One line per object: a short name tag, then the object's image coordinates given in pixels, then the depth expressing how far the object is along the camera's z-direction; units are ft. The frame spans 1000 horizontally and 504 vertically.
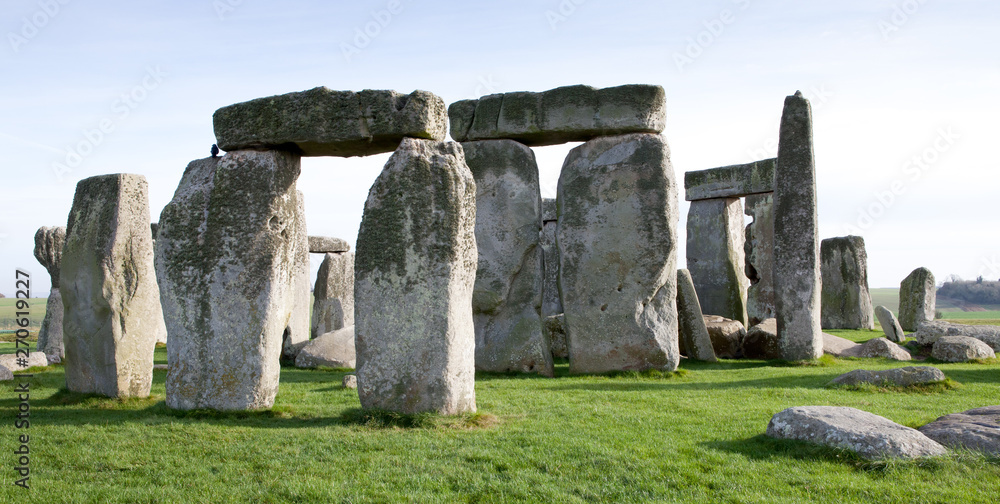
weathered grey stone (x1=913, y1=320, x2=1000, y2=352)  46.55
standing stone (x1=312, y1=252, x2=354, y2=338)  63.05
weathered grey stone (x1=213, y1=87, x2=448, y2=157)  23.76
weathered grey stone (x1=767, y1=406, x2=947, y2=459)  17.87
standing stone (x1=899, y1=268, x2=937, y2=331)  64.69
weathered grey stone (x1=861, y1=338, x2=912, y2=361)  42.93
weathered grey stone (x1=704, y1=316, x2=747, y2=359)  46.29
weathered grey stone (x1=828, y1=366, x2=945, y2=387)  29.60
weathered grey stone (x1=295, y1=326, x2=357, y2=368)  41.68
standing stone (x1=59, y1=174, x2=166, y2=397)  27.63
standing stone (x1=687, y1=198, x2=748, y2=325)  57.11
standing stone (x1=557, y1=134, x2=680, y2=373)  37.91
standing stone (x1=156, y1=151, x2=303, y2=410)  24.00
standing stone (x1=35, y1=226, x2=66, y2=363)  49.24
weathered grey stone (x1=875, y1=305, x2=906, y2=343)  52.01
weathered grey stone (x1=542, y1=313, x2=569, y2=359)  46.50
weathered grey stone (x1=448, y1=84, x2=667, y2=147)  38.17
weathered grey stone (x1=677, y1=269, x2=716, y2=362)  43.68
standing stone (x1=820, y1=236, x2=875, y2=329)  66.95
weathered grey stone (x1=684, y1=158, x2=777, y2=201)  55.67
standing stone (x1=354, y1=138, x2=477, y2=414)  22.67
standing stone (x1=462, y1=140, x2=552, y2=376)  39.58
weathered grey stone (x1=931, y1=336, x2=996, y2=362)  41.63
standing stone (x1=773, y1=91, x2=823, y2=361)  41.29
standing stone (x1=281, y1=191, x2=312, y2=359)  45.83
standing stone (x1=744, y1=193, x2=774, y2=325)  65.77
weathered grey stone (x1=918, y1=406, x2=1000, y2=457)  18.06
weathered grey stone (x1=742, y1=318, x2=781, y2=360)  44.19
